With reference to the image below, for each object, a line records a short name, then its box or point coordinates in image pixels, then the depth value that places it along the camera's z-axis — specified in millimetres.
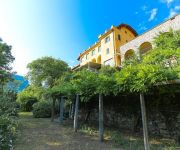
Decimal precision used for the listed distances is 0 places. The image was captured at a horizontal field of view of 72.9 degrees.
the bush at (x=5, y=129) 3072
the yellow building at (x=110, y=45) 18706
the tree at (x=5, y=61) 11604
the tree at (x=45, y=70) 20924
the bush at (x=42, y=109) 11318
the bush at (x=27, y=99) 16207
